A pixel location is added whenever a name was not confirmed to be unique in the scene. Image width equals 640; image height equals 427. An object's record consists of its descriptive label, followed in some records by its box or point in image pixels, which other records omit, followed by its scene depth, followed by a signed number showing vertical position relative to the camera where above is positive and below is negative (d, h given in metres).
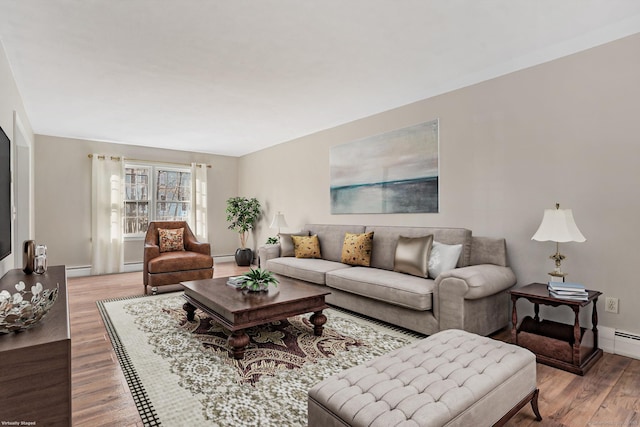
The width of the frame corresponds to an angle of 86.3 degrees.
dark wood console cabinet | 1.21 -0.60
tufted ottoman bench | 1.28 -0.73
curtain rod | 5.98 +1.02
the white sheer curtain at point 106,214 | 5.92 +0.01
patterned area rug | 1.88 -1.07
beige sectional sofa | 2.75 -0.65
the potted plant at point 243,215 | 6.83 -0.01
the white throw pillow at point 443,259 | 3.21 -0.43
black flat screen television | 2.41 +0.15
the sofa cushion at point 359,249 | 4.07 -0.43
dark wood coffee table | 2.54 -0.74
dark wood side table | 2.35 -0.94
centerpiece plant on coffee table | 3.04 -0.60
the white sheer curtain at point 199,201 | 7.01 +0.28
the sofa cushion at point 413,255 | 3.34 -0.42
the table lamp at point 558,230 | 2.53 -0.12
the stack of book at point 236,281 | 3.22 -0.65
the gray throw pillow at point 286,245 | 4.96 -0.45
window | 6.46 +0.38
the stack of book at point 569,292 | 2.41 -0.56
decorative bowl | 1.36 -0.40
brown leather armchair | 4.53 -0.67
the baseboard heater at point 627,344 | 2.52 -0.98
